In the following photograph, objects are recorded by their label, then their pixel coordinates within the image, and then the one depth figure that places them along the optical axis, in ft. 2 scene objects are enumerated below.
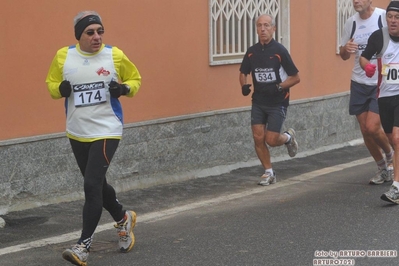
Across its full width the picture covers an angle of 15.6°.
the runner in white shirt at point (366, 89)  50.46
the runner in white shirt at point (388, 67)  44.66
